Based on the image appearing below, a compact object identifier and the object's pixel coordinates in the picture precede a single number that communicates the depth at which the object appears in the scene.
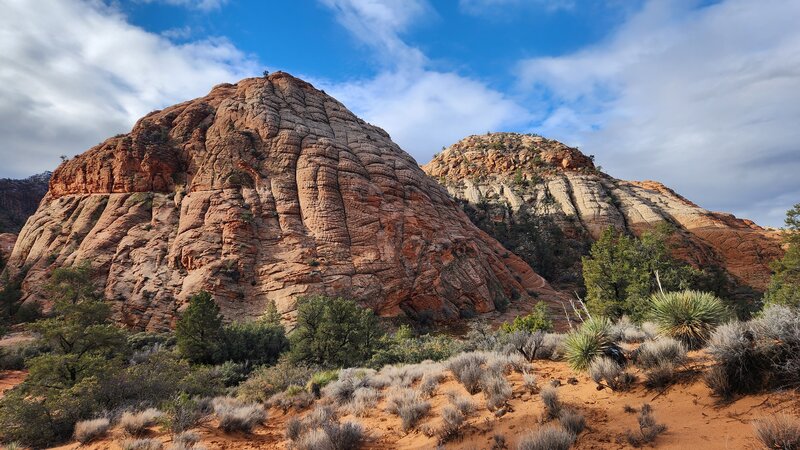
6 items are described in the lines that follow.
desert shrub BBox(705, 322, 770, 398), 5.76
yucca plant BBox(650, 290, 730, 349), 8.10
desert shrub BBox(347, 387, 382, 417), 9.09
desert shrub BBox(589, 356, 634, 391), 7.12
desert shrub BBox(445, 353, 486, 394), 8.91
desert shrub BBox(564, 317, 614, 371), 8.41
